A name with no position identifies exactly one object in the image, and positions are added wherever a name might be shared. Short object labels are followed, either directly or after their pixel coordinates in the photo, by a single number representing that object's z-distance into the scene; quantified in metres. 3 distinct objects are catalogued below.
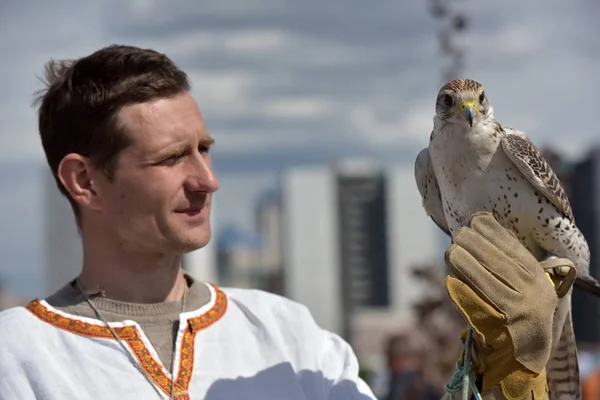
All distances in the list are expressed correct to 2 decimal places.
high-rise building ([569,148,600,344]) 31.91
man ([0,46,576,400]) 2.17
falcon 2.40
